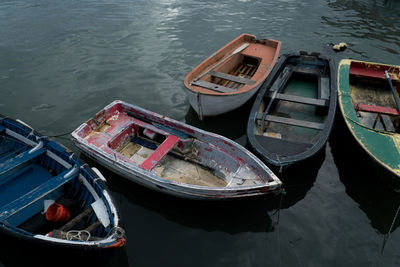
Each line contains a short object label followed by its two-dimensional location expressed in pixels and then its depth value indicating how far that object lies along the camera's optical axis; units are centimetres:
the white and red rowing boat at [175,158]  738
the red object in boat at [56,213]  666
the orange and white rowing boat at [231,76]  1034
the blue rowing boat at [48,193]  593
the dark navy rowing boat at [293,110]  807
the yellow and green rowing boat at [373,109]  774
